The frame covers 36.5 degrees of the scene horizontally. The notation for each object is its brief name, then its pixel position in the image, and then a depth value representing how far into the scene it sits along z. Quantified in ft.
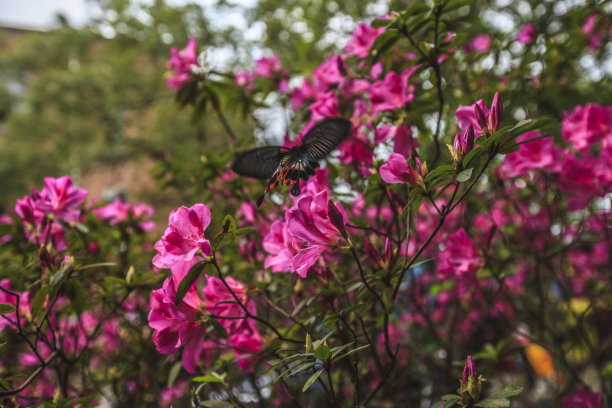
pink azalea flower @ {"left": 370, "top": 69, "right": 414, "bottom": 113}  3.10
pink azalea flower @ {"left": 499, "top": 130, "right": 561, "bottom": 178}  3.26
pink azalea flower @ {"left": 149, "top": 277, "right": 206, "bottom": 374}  2.76
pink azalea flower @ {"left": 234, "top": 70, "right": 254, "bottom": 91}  3.82
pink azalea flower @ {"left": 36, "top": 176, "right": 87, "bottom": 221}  3.20
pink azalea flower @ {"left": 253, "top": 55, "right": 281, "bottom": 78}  3.97
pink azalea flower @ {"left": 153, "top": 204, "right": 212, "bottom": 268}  2.69
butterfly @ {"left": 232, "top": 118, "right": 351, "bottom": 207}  2.91
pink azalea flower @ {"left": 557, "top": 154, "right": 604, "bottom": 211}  3.19
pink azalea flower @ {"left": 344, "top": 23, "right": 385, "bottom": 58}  3.31
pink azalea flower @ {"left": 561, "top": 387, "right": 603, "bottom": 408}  3.11
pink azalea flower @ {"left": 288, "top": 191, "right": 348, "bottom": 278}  2.71
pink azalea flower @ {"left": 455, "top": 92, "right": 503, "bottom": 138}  2.71
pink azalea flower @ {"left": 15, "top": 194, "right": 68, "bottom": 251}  3.23
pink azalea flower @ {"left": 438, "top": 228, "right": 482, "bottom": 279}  3.18
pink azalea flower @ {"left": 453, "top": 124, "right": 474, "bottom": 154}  2.68
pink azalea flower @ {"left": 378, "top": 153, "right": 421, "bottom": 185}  2.73
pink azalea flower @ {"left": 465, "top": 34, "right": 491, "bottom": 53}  4.34
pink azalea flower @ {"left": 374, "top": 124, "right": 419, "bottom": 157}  3.09
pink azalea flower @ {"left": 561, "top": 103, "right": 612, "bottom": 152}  3.24
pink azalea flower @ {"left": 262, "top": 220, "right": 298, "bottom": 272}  2.91
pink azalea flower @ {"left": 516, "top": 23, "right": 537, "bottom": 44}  4.23
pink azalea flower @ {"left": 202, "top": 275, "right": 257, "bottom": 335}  2.86
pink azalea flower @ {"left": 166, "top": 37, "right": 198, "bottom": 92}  3.61
